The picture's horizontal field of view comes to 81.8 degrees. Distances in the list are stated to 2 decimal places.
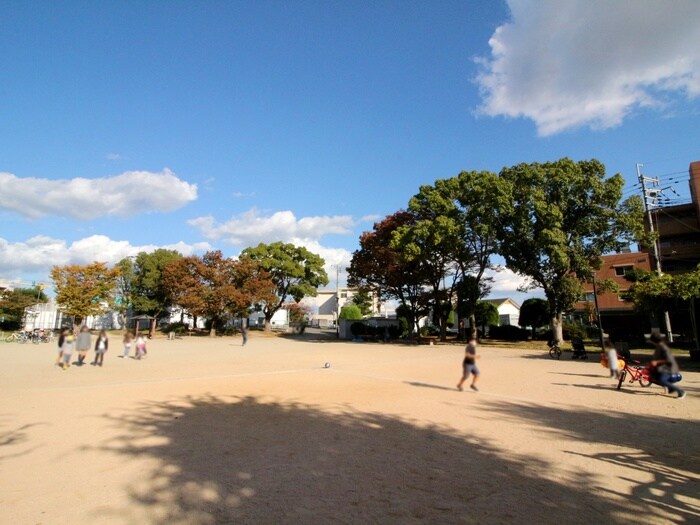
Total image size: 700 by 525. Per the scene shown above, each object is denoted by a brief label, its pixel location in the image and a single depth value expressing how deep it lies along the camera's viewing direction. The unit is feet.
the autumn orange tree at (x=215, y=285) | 135.44
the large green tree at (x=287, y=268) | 167.94
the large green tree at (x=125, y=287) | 174.70
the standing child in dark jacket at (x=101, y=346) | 55.11
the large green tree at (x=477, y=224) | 92.17
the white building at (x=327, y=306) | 293.88
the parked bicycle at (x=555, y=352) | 67.72
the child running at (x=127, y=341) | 66.95
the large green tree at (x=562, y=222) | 85.71
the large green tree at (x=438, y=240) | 94.79
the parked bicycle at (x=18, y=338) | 105.50
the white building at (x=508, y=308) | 202.03
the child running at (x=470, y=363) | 35.65
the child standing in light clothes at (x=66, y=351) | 50.62
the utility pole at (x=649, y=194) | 99.45
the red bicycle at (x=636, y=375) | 37.22
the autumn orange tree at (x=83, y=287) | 128.26
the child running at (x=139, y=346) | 65.77
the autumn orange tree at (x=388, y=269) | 110.52
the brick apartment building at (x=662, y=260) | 114.62
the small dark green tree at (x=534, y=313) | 120.36
